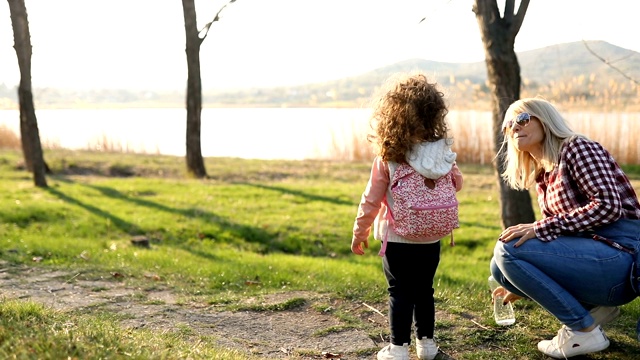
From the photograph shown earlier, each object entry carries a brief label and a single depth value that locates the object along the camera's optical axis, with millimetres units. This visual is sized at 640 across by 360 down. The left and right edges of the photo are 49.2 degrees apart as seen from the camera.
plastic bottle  4645
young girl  3959
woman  3658
